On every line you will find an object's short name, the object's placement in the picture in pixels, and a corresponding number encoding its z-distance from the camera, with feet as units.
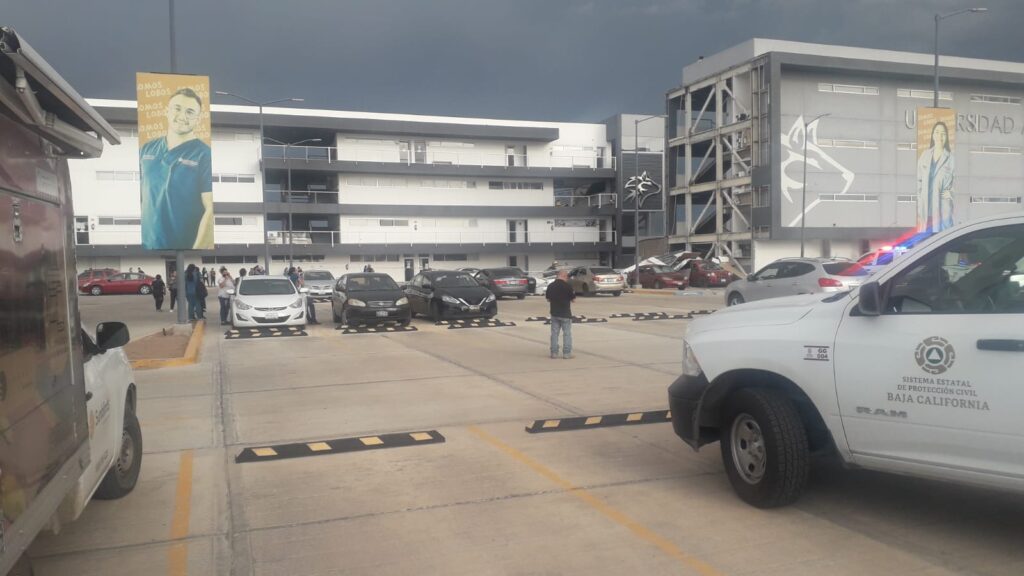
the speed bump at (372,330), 63.05
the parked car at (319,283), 116.26
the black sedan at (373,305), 64.13
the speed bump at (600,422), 26.20
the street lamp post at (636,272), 140.77
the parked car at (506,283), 110.52
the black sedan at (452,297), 69.15
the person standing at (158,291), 93.76
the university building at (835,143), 163.63
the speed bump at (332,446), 23.36
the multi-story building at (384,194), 173.37
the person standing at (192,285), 74.49
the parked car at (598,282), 116.37
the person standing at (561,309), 43.78
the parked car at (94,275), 150.71
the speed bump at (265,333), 60.90
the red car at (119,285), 150.30
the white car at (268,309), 64.08
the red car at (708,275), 137.80
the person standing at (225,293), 71.00
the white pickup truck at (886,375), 13.93
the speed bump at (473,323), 67.26
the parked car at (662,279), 136.87
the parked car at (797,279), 60.85
